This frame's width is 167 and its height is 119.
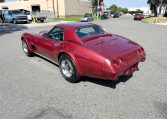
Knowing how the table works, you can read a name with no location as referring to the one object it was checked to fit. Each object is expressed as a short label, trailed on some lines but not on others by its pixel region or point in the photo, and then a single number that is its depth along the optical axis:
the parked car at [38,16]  30.41
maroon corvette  4.13
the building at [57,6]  48.69
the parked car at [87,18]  35.33
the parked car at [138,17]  43.91
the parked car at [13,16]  27.27
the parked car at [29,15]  29.76
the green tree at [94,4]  62.31
